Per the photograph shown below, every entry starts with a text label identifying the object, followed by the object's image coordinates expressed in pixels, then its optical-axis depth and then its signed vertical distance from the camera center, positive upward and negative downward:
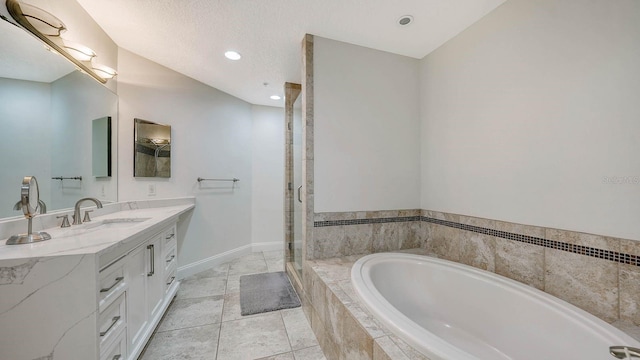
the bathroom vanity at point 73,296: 0.86 -0.49
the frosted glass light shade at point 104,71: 1.82 +0.93
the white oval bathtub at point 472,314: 0.92 -0.71
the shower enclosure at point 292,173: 2.42 +0.09
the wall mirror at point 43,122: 1.15 +0.35
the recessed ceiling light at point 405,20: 1.59 +1.16
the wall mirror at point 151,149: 2.27 +0.33
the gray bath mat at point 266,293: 1.97 -1.11
